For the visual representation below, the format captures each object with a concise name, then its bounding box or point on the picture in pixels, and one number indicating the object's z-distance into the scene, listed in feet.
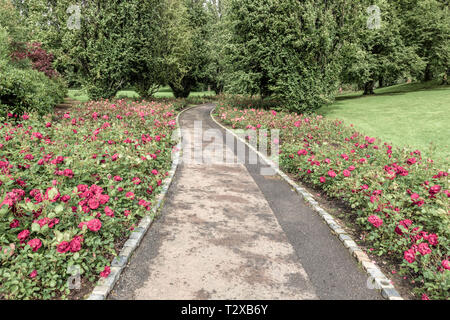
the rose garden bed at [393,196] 12.41
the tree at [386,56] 89.52
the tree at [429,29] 96.99
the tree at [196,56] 111.92
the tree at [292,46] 55.72
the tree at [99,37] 60.03
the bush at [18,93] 33.86
